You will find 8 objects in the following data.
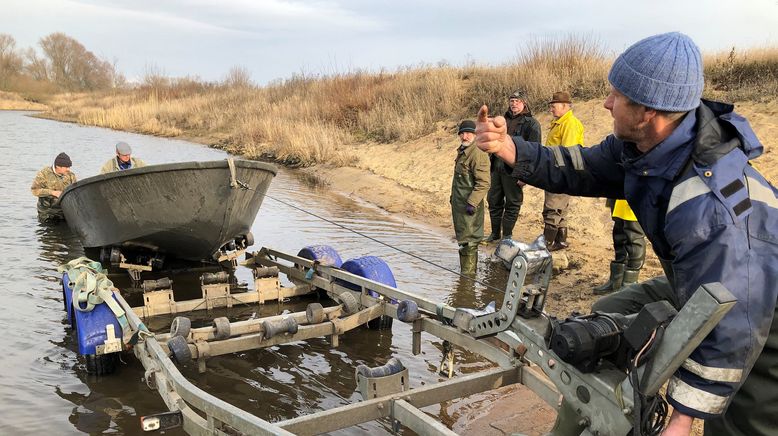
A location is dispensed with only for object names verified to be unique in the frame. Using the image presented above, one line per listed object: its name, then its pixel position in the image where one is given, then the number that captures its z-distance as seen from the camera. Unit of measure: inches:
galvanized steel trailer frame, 70.5
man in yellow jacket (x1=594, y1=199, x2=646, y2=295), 230.5
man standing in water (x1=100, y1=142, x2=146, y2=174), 295.1
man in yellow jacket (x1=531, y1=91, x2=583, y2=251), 300.7
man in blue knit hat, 69.6
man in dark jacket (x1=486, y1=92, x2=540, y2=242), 318.3
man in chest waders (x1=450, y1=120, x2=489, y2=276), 275.6
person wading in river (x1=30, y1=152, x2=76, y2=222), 364.8
